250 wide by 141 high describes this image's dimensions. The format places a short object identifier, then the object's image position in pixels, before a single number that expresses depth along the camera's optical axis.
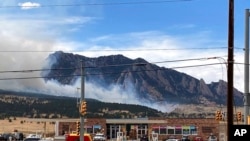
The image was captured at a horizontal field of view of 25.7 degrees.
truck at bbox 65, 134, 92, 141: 60.11
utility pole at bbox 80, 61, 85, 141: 47.25
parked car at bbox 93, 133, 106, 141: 96.55
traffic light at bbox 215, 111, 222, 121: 45.50
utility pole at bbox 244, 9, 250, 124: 27.67
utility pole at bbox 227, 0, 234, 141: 25.20
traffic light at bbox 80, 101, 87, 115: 46.94
